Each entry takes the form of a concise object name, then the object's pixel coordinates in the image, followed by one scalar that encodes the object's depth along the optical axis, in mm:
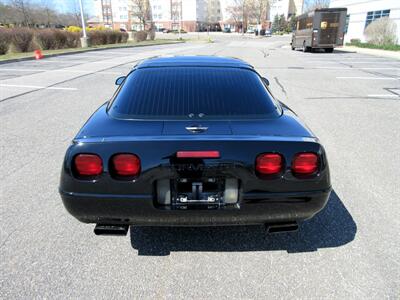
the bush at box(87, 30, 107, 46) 31272
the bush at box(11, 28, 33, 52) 21156
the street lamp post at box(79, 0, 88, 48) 28641
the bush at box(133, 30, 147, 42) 45581
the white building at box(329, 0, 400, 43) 29219
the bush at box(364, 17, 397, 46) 28625
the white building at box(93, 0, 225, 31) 118562
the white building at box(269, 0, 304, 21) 120875
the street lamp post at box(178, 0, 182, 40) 118938
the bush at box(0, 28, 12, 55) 19938
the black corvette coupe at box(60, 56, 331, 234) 2207
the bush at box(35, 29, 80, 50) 23797
